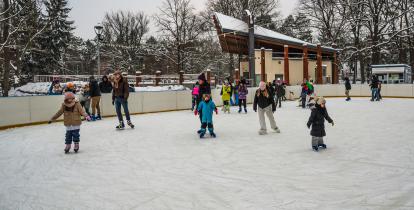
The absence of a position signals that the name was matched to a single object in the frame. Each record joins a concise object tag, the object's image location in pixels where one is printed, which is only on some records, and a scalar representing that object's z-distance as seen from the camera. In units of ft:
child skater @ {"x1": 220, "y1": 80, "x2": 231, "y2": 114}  46.34
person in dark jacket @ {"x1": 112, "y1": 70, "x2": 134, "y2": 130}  29.86
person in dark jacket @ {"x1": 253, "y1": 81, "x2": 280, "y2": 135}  26.48
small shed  84.43
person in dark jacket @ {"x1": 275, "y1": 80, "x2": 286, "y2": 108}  55.06
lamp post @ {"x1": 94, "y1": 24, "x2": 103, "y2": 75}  49.09
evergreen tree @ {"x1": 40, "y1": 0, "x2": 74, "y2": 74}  103.65
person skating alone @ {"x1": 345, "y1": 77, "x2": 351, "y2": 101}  68.88
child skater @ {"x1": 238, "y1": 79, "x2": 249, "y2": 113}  46.06
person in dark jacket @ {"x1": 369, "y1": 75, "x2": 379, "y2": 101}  64.18
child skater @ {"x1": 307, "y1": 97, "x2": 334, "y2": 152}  19.65
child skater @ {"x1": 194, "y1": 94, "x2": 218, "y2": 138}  24.98
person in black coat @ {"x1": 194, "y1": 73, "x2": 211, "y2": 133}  25.50
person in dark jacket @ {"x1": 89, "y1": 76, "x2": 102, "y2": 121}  39.01
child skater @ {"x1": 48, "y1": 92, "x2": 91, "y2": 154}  20.10
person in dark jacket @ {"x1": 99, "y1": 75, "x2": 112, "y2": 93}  43.98
